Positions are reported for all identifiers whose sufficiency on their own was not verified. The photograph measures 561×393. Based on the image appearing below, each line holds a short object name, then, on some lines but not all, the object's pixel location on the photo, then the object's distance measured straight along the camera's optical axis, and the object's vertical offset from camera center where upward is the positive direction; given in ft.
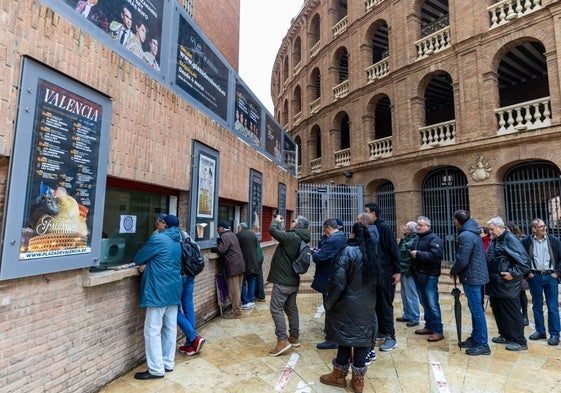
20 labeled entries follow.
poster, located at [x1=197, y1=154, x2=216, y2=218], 18.40 +2.45
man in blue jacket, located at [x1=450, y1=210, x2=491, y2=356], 15.67 -2.08
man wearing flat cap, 20.33 -1.87
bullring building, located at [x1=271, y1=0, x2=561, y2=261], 36.99 +18.57
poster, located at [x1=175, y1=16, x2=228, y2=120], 16.97 +9.00
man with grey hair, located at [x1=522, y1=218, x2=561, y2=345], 16.80 -2.22
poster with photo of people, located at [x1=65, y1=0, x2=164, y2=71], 11.62 +8.01
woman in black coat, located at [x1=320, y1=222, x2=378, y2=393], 11.80 -2.75
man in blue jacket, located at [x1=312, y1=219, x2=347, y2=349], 14.96 -0.70
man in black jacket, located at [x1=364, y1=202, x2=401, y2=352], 16.01 -2.26
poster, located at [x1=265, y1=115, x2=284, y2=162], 33.92 +9.84
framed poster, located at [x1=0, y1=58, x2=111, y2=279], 8.73 +1.53
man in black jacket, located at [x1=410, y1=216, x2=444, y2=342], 17.21 -2.20
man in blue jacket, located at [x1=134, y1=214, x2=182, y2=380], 12.48 -2.23
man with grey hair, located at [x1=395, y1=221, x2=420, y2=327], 19.45 -2.95
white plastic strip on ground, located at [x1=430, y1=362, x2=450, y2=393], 12.23 -5.74
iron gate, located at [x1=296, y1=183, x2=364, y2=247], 45.60 +3.46
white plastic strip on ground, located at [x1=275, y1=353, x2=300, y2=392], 12.21 -5.68
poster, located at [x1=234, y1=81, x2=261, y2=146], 25.13 +9.27
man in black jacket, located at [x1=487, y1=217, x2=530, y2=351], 15.74 -2.24
